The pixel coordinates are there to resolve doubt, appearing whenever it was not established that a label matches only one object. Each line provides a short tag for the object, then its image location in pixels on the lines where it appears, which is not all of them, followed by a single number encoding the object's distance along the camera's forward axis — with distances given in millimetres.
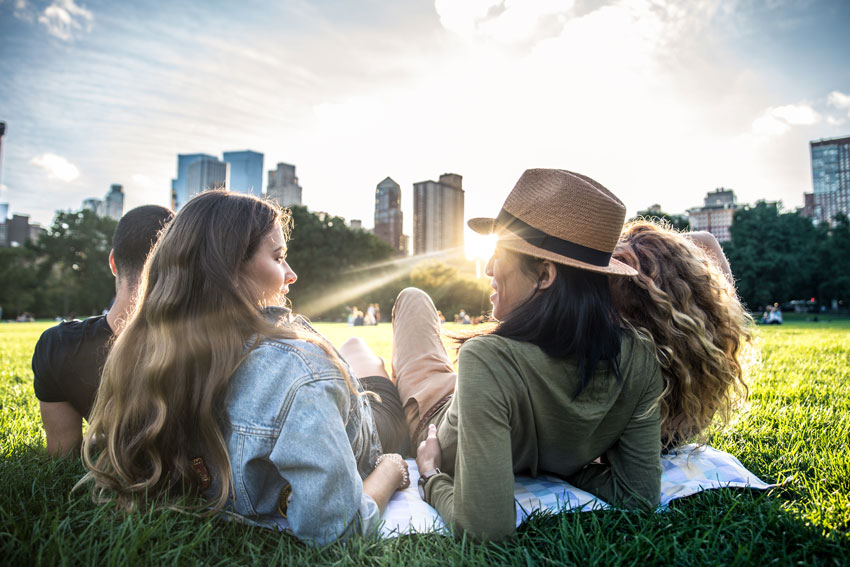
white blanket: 2096
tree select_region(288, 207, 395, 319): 50281
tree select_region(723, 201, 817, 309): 44094
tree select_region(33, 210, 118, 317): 57531
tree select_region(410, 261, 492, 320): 52031
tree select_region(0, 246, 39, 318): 52906
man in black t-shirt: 2623
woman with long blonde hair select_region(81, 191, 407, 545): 1711
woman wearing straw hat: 1778
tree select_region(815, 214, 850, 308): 47000
